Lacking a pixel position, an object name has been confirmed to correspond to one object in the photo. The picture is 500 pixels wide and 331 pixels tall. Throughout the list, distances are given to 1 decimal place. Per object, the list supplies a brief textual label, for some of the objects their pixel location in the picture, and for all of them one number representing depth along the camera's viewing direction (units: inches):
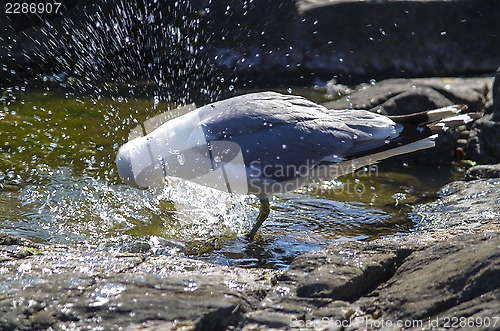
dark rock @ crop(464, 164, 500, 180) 346.6
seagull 279.1
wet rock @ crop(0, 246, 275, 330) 168.9
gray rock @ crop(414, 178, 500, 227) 285.9
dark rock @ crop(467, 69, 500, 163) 408.2
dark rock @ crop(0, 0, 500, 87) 621.0
